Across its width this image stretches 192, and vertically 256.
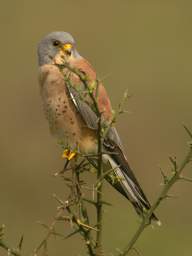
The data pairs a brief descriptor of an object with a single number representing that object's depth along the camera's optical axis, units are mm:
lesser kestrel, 9906
